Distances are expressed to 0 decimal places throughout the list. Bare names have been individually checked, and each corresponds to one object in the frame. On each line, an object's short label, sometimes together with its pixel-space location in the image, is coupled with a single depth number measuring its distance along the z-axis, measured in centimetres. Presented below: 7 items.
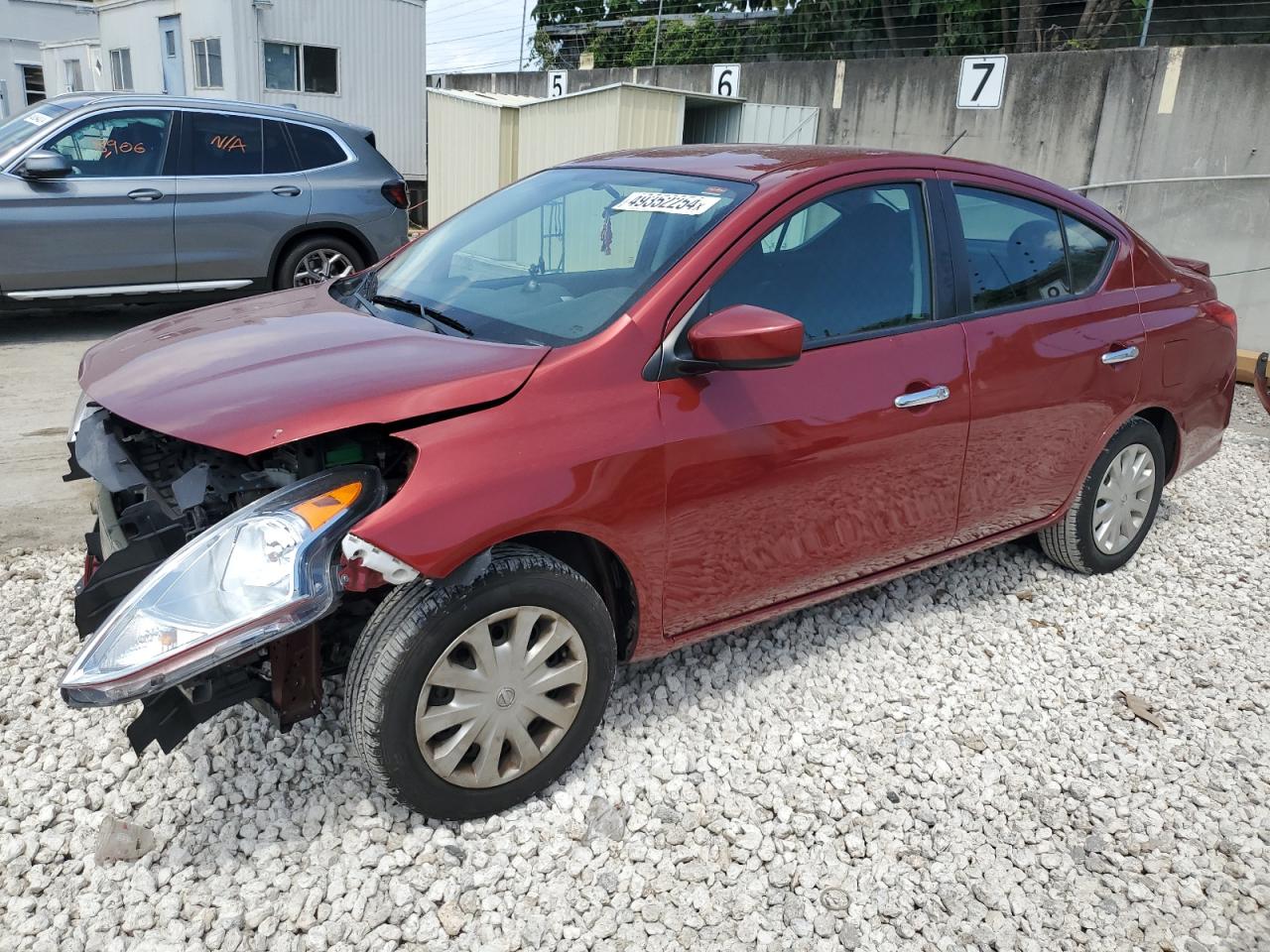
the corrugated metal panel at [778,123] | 1189
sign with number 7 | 1030
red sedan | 244
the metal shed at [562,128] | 1079
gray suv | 732
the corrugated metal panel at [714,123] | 1180
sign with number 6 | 1347
